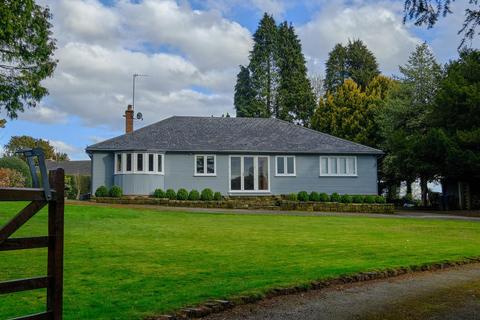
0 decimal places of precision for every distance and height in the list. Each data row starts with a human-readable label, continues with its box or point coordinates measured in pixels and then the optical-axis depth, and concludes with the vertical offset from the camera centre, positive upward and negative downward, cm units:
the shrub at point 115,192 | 2889 +68
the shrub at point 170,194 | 2958 +53
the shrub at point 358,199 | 2958 +11
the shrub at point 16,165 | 3191 +255
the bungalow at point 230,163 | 3045 +250
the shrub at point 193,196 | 2977 +41
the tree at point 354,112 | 4528 +837
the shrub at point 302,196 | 3015 +33
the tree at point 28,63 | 1828 +531
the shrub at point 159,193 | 2956 +60
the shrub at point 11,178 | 2488 +149
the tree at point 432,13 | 686 +265
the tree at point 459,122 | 2948 +504
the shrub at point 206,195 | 2986 +45
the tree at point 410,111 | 3481 +686
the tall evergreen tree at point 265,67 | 5816 +1596
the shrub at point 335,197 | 3002 +24
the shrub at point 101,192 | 2883 +69
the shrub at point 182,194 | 2953 +53
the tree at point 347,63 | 6169 +1718
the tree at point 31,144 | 7766 +966
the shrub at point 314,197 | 3002 +26
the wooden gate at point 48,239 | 408 -29
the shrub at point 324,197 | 2992 +25
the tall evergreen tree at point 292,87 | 5806 +1341
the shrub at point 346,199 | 2947 +12
